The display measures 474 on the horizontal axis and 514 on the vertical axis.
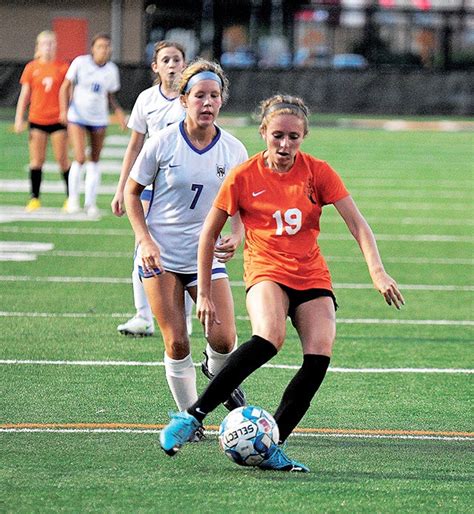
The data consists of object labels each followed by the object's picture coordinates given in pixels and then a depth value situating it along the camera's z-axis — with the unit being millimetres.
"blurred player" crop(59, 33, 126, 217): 34594
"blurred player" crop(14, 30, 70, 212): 36250
